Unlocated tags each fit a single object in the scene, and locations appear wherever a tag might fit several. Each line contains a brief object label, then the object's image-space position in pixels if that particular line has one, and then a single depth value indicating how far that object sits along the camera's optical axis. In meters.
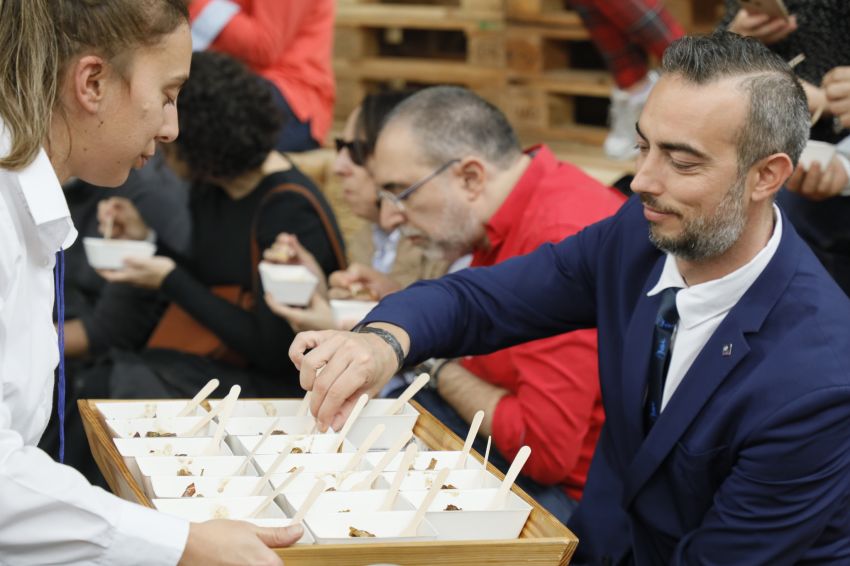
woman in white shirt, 1.95
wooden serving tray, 1.94
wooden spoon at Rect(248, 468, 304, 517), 2.01
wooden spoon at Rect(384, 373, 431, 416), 2.25
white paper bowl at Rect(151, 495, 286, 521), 2.01
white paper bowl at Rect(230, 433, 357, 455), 2.16
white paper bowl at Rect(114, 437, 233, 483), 2.10
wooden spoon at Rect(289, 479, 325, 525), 1.98
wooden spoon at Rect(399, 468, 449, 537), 2.00
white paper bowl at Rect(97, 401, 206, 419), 2.22
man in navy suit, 2.19
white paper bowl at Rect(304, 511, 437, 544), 2.00
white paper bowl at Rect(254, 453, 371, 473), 2.11
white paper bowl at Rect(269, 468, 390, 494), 2.07
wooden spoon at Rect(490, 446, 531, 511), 2.07
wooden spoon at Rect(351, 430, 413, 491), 2.08
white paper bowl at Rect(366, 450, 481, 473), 2.15
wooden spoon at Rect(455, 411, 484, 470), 2.16
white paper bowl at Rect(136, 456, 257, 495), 2.08
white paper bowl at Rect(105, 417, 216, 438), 2.17
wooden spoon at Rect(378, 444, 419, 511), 2.04
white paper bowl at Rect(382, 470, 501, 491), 2.11
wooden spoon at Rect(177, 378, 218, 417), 2.21
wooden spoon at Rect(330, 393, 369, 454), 2.17
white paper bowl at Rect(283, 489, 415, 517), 2.02
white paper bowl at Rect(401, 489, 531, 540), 2.01
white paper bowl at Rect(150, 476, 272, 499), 2.04
